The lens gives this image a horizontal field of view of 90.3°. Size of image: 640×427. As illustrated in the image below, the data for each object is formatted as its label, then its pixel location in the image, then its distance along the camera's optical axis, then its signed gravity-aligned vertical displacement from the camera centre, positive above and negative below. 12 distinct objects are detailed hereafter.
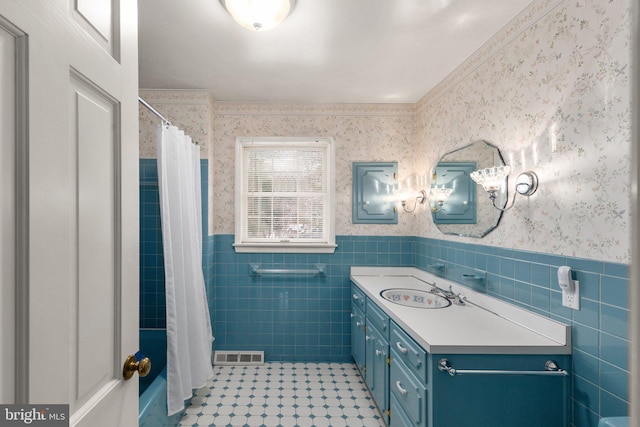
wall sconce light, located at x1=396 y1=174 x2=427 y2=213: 2.96 +0.20
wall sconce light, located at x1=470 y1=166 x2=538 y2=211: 1.62 +0.18
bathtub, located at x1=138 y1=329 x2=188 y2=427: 1.69 -1.09
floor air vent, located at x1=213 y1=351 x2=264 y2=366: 2.93 -1.35
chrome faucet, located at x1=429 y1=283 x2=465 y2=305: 2.12 -0.57
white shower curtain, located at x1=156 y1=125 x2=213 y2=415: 1.99 -0.40
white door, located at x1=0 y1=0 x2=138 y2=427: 0.52 +0.01
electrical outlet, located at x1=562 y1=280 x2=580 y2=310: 1.35 -0.37
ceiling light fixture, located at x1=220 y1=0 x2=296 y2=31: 1.57 +1.02
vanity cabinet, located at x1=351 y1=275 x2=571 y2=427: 1.38 -0.77
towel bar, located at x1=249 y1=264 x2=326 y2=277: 2.98 -0.55
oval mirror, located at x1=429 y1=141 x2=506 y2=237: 1.94 +0.12
